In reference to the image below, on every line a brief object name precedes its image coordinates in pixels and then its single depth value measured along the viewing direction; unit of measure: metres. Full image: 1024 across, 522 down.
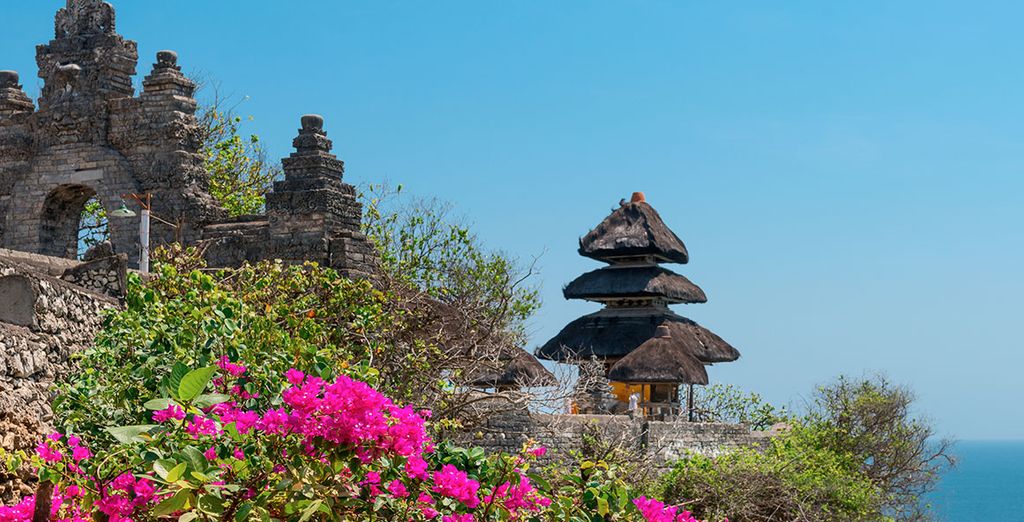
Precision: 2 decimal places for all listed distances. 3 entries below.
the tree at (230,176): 29.30
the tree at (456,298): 16.61
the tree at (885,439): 28.05
